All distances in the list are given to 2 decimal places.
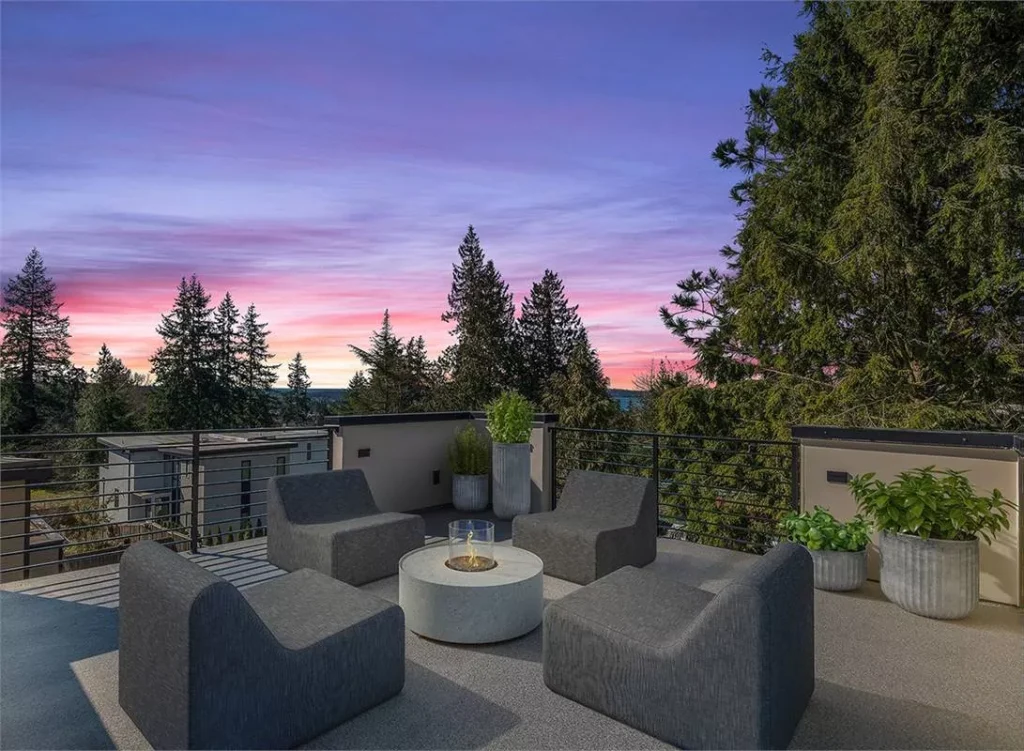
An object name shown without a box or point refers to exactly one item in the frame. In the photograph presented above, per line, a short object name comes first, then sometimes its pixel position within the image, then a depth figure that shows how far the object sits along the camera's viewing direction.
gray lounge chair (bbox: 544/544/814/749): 2.08
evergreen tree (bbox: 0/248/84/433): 25.88
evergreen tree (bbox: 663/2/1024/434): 8.88
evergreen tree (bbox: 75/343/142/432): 27.30
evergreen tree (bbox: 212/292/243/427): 32.22
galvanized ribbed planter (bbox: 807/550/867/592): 4.03
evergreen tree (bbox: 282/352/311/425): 35.62
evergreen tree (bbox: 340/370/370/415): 30.30
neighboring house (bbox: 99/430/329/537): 14.82
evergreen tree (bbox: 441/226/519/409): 27.89
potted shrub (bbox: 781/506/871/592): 4.03
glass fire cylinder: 3.55
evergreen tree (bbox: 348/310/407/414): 29.55
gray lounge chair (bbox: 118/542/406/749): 1.98
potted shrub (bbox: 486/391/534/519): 6.14
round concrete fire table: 3.15
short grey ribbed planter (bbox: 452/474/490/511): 6.54
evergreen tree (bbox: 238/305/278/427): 32.91
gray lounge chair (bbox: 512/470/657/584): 4.12
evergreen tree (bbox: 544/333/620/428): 24.66
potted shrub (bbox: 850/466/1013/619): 3.54
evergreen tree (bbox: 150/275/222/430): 30.67
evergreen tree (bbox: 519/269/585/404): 29.70
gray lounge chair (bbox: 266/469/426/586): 4.08
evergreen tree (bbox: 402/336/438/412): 29.61
